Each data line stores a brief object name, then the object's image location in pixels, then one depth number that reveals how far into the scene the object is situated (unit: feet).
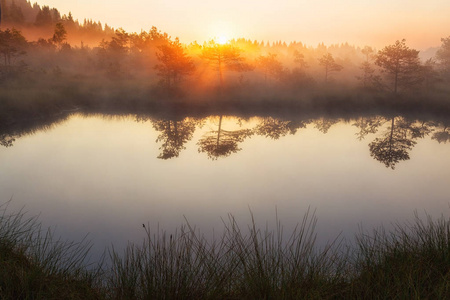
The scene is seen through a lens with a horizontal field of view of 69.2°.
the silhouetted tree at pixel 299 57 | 203.97
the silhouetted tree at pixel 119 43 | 196.13
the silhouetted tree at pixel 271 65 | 162.90
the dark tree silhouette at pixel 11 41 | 151.16
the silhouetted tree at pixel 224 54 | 149.79
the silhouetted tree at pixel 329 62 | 181.57
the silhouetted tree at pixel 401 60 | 127.24
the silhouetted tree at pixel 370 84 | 137.20
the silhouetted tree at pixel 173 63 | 130.00
